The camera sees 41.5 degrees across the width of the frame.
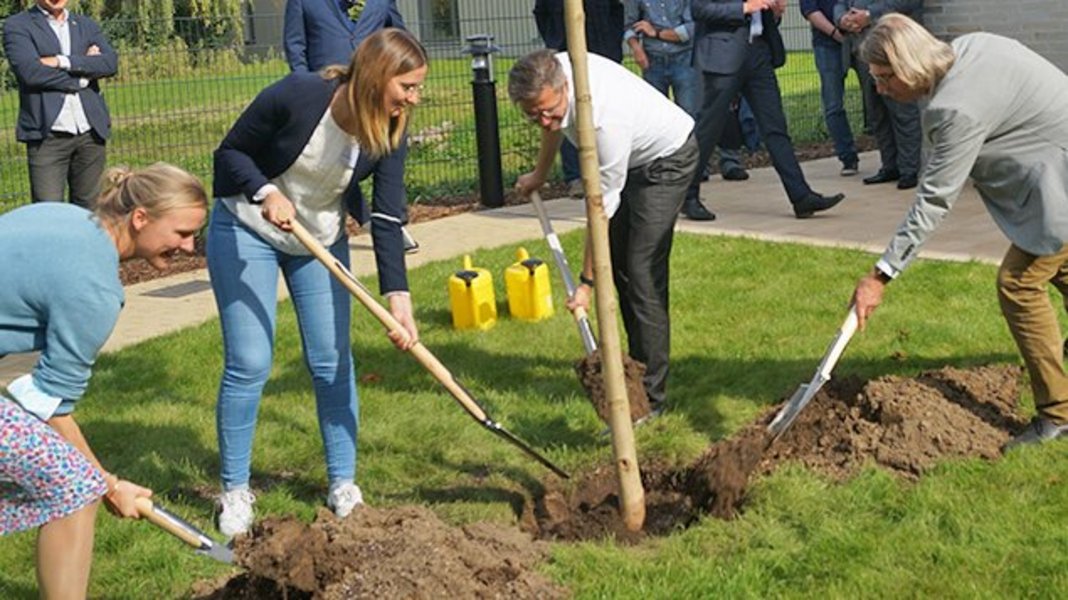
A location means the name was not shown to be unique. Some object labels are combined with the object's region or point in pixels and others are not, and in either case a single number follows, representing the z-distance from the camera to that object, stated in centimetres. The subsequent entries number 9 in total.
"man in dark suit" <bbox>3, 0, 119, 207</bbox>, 892
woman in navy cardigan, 476
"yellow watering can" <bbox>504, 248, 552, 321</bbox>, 784
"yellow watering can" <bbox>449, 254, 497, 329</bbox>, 778
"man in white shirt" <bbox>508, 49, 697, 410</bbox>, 537
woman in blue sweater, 366
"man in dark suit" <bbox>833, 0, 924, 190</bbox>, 1113
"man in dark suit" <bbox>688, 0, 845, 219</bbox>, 995
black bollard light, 1189
